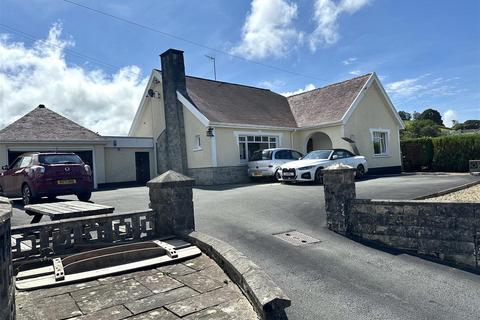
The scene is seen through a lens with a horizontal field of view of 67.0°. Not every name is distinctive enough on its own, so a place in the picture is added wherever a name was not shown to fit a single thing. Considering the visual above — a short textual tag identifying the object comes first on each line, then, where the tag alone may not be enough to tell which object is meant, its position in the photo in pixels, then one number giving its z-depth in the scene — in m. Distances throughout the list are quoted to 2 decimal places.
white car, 15.09
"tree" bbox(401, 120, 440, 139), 51.41
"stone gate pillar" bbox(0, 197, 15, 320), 2.32
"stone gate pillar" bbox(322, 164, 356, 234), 7.55
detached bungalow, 18.84
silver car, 17.43
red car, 10.21
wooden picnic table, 5.75
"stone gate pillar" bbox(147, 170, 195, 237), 5.99
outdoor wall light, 18.06
